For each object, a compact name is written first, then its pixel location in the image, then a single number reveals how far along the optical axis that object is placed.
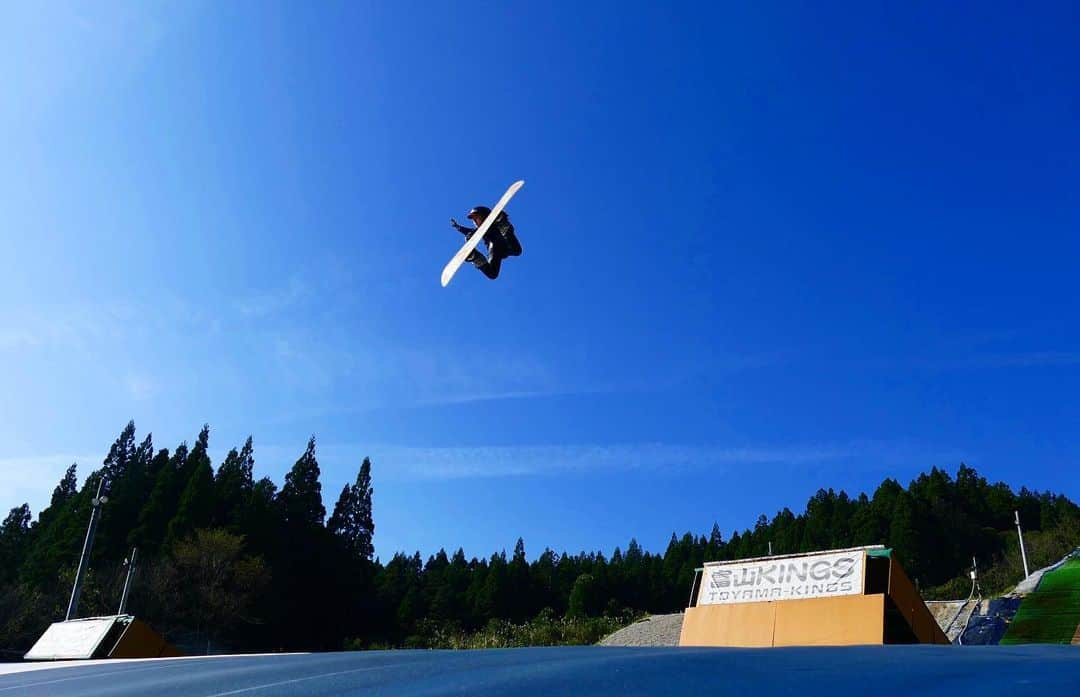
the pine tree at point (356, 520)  59.66
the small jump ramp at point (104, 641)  13.91
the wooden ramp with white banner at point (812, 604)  13.21
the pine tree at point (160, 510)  47.78
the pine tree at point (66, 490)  60.61
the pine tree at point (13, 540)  52.72
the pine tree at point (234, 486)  51.38
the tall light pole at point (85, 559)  20.33
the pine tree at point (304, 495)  56.66
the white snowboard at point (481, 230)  12.86
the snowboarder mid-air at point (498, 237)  13.03
